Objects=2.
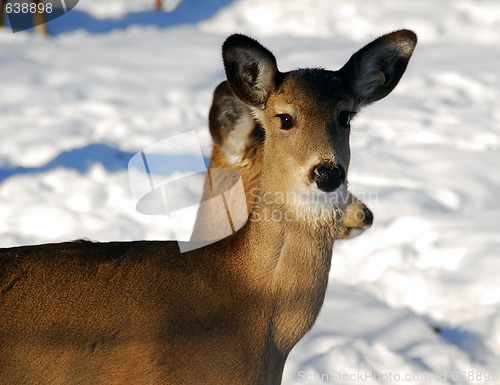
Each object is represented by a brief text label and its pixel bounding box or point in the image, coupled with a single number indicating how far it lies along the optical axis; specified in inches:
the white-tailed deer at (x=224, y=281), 227.6
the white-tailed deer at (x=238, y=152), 317.4
